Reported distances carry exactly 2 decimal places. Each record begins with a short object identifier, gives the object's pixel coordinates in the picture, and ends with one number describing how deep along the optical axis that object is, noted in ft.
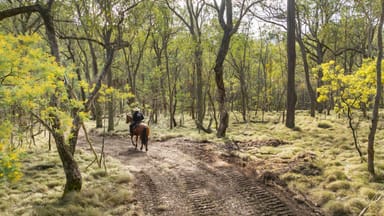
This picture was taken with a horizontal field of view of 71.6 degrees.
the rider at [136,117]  45.57
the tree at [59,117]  22.40
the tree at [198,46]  62.69
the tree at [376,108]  24.22
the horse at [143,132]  43.06
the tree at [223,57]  48.78
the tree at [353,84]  29.21
